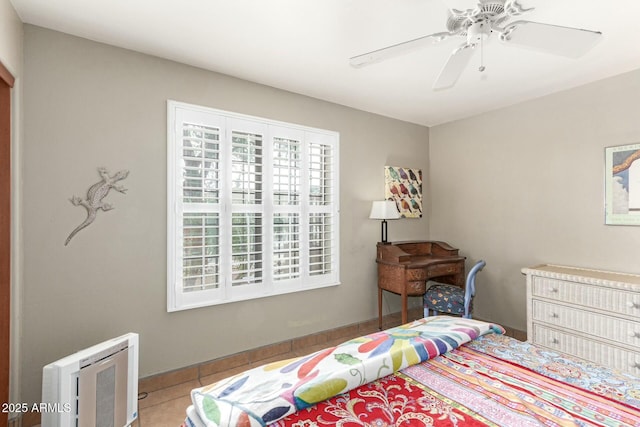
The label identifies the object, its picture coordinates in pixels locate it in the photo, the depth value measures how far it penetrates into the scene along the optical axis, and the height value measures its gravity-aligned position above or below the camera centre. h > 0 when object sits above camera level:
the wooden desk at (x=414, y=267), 3.21 -0.53
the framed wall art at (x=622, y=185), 2.61 +0.27
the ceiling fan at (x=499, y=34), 1.35 +0.83
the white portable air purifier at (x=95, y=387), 1.59 -0.93
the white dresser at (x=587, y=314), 2.31 -0.77
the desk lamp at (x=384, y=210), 3.42 +0.07
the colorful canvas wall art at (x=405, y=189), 3.79 +0.34
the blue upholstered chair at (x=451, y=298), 2.95 -0.80
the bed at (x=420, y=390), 1.04 -0.65
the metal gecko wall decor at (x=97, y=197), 2.10 +0.13
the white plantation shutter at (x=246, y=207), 2.46 +0.08
